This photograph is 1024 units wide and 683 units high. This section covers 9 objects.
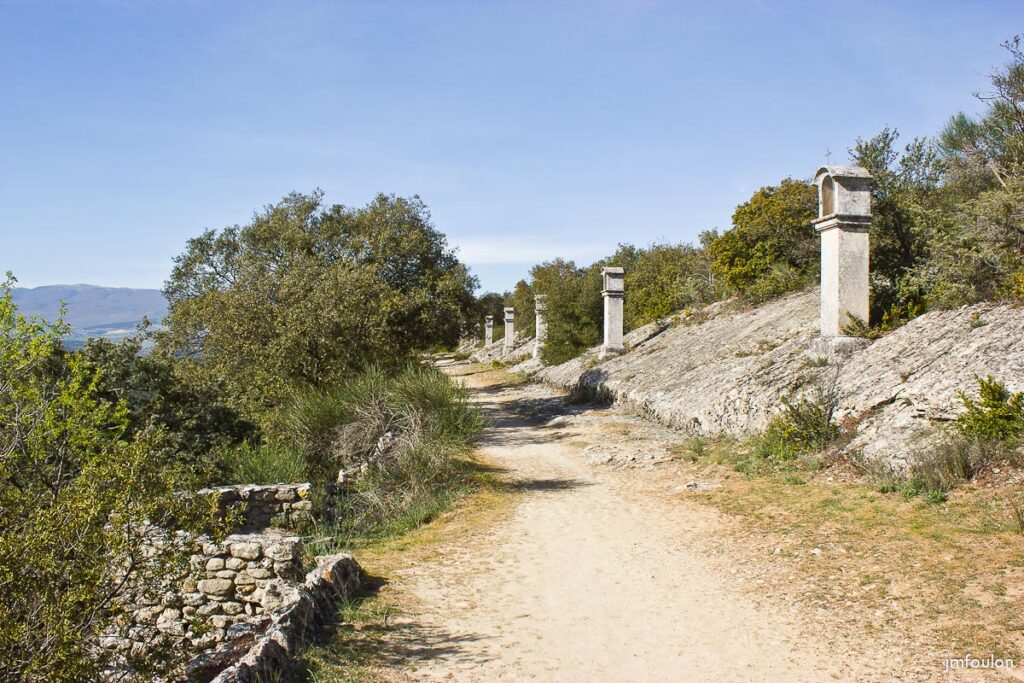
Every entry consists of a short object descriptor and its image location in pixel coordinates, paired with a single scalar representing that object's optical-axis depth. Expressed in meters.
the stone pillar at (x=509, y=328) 38.91
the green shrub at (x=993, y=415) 7.29
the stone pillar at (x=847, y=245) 11.50
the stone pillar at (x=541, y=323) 27.40
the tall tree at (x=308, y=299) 12.54
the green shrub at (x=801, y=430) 9.64
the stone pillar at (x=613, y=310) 22.03
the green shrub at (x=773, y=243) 18.72
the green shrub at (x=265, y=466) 9.68
